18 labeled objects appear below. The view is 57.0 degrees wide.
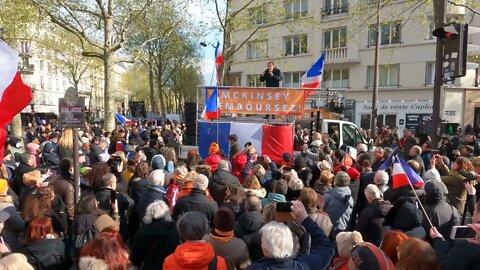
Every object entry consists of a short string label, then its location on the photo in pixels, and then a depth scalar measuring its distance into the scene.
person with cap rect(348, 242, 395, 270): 2.72
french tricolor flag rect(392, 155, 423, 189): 5.30
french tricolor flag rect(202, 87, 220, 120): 12.20
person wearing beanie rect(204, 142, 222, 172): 8.60
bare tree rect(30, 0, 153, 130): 18.67
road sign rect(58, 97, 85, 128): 6.44
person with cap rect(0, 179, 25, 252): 4.29
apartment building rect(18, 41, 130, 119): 54.82
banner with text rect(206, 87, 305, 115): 12.01
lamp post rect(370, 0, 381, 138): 18.56
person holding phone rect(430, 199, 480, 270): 3.20
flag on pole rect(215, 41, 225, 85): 17.53
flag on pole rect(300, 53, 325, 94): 14.54
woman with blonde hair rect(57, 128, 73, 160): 9.74
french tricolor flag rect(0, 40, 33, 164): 3.57
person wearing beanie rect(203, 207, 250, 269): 3.89
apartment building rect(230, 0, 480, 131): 25.58
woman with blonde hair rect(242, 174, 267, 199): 5.66
